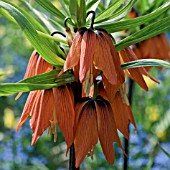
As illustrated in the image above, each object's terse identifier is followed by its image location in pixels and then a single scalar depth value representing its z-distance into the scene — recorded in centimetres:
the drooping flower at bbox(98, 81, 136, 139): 50
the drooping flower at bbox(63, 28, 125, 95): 46
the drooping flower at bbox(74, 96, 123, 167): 47
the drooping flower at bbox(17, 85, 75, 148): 47
